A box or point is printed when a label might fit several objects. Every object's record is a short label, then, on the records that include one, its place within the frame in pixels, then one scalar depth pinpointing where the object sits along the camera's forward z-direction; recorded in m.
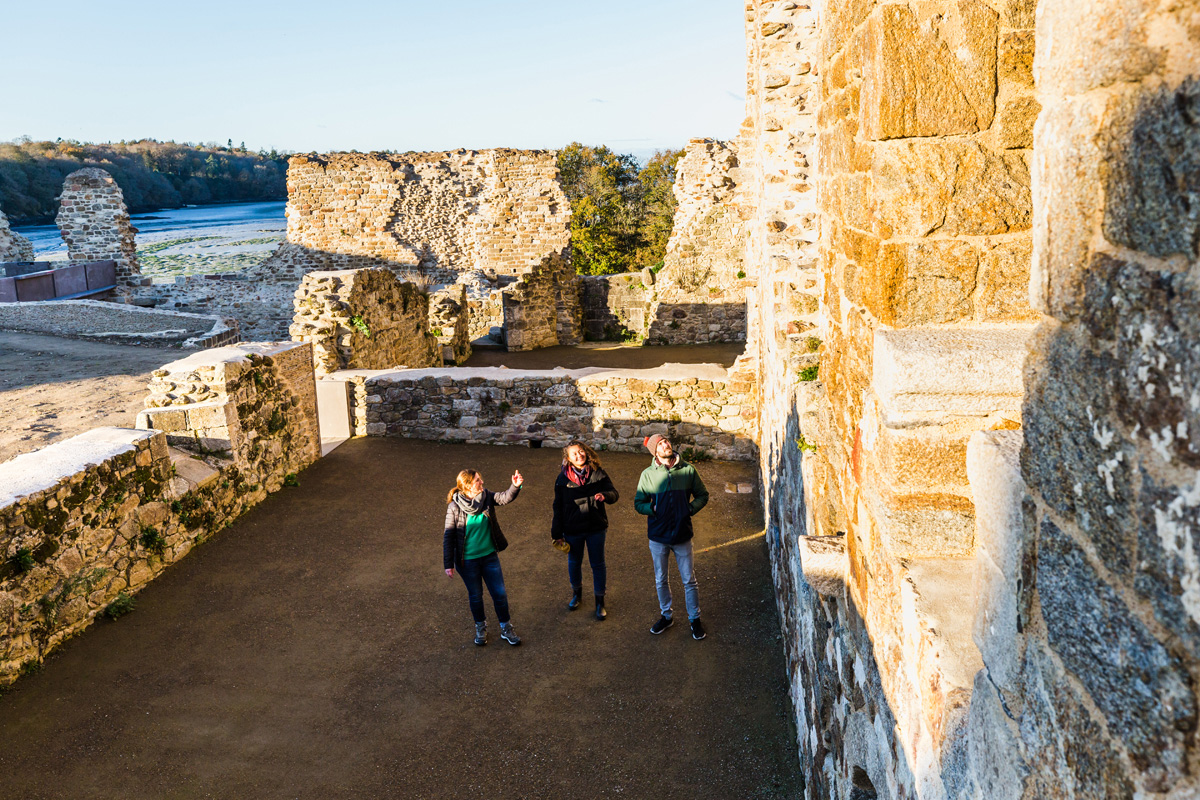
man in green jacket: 5.19
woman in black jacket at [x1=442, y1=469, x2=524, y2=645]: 5.04
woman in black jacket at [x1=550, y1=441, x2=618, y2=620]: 5.37
